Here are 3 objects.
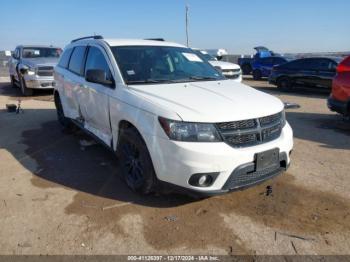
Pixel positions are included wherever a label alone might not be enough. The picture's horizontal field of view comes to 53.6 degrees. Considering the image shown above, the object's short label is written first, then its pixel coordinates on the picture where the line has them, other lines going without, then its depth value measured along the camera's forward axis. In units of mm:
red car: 7219
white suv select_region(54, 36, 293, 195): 3404
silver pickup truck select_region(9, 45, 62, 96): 12555
